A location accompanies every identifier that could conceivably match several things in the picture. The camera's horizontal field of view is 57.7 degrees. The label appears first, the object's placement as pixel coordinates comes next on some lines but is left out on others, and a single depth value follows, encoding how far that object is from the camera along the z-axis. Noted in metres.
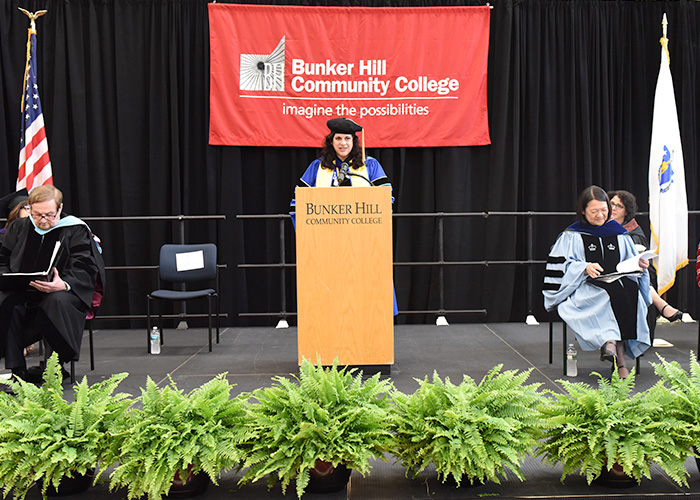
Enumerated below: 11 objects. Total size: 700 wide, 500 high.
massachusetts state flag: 5.01
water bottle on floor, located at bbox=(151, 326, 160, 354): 4.55
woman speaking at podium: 3.98
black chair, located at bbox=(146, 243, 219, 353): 4.89
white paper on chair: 4.90
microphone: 4.07
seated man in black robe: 3.59
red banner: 5.59
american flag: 5.15
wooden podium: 3.55
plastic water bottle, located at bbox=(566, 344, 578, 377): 3.79
